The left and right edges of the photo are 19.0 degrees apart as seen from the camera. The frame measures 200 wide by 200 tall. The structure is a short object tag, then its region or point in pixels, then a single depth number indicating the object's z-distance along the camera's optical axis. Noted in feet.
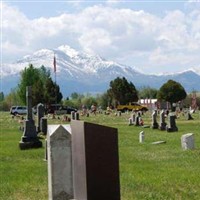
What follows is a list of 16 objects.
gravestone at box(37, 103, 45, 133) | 120.14
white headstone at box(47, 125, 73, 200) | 32.89
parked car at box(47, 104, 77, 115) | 274.36
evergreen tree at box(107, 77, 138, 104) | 371.56
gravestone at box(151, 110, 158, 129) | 127.72
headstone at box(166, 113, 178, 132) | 116.67
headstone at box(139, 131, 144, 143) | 85.66
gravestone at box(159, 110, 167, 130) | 123.24
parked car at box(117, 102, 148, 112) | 311.43
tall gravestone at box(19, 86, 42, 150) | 80.64
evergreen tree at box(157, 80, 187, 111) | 368.58
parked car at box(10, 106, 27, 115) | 289.74
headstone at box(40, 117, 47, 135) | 111.96
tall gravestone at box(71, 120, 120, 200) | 27.22
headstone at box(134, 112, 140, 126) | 143.95
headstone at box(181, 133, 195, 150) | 67.83
